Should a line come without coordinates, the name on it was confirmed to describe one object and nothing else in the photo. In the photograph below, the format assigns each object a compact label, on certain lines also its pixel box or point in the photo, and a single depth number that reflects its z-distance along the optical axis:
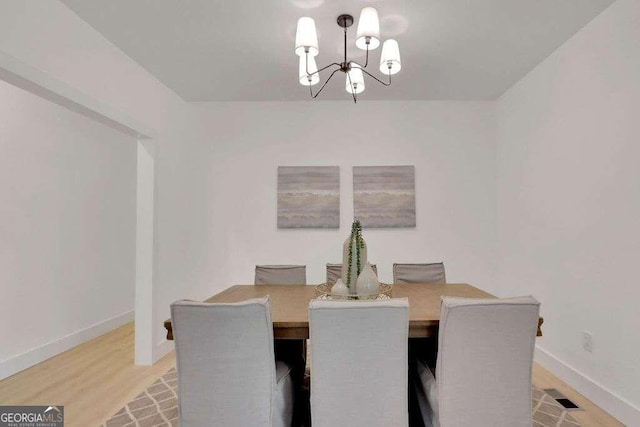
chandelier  1.80
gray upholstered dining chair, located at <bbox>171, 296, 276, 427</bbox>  1.41
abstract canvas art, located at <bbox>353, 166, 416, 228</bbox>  3.71
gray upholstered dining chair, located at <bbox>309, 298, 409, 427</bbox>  1.38
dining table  1.58
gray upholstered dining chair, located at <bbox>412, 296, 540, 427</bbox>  1.39
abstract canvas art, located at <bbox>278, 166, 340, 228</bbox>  3.72
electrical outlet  2.36
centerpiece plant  2.01
